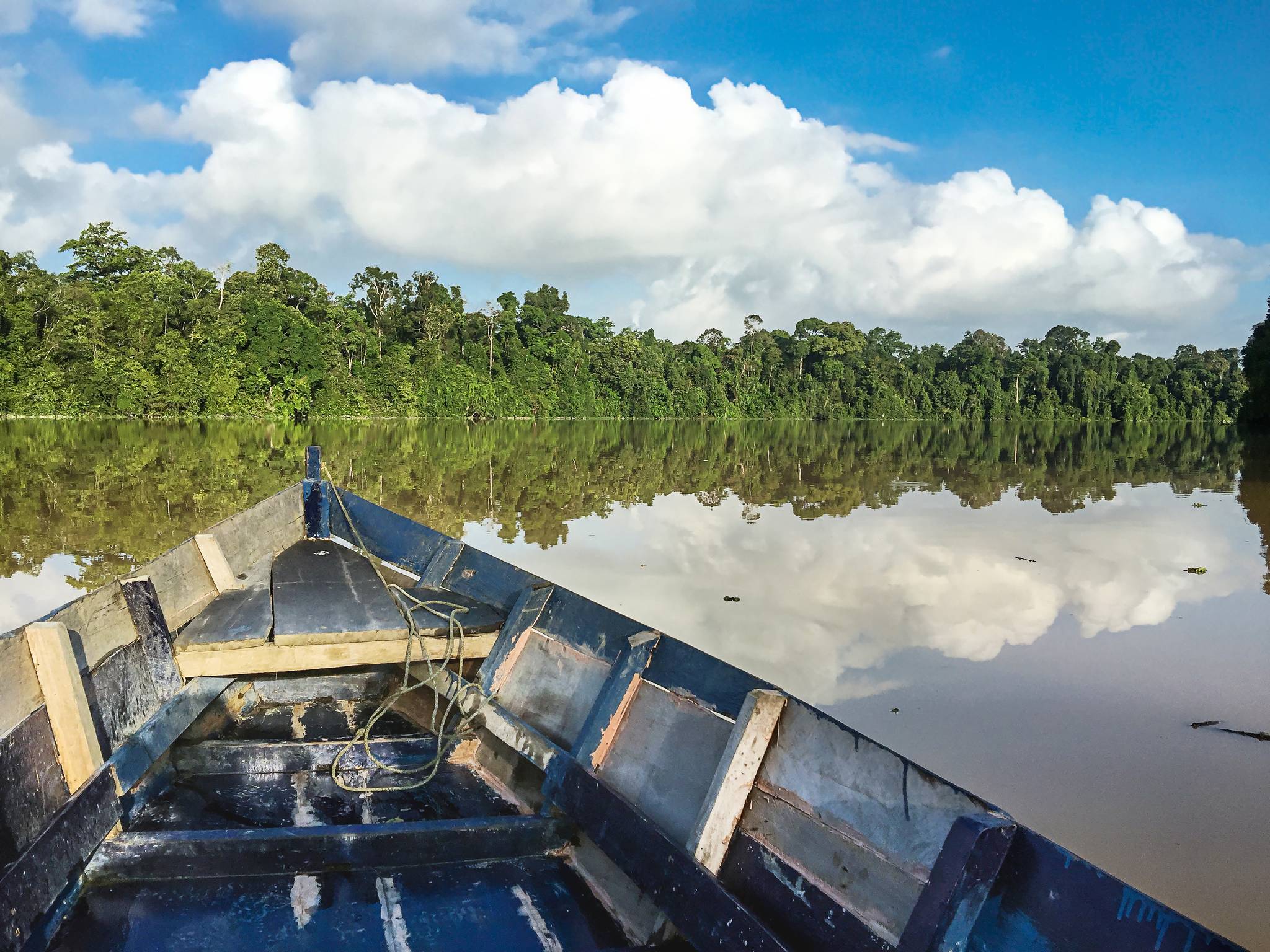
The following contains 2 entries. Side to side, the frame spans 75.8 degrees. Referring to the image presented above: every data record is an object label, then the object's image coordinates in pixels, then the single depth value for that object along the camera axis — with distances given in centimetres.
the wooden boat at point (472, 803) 193
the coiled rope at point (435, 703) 348
